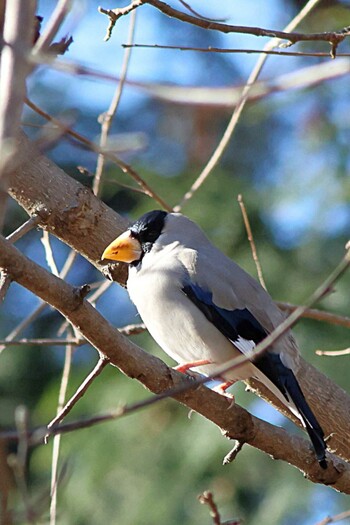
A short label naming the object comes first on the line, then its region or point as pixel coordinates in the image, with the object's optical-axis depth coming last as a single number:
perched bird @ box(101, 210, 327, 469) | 7.63
